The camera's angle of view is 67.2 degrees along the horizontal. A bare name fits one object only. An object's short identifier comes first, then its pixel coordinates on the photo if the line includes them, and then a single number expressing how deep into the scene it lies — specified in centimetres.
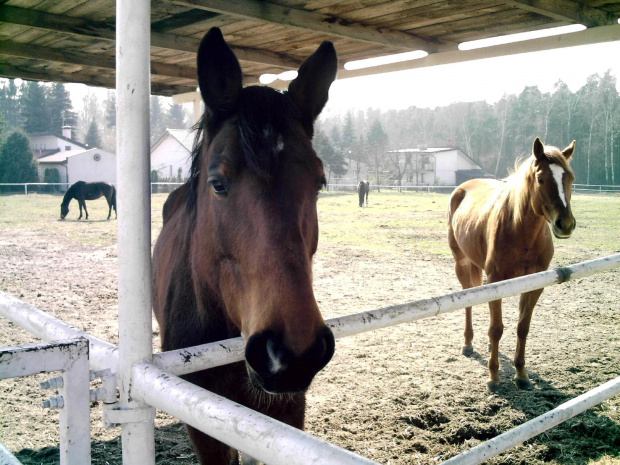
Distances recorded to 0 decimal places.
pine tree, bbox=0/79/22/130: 5181
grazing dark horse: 1912
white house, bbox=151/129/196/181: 3430
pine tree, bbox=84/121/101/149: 5756
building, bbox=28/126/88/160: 4459
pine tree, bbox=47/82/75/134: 5300
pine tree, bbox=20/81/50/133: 5012
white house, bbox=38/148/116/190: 4019
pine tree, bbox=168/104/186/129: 7056
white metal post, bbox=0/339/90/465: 96
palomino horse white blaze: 465
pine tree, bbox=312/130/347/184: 5183
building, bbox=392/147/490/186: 5528
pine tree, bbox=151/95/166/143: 6691
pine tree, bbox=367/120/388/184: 5852
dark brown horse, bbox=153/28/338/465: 119
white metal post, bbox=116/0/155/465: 104
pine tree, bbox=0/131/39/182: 3259
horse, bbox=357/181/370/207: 2661
